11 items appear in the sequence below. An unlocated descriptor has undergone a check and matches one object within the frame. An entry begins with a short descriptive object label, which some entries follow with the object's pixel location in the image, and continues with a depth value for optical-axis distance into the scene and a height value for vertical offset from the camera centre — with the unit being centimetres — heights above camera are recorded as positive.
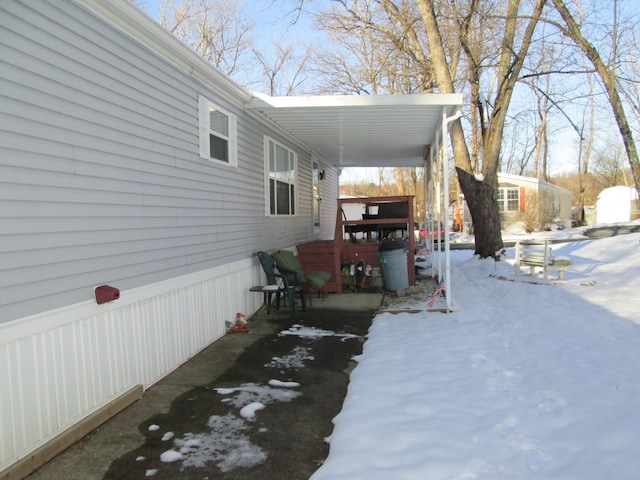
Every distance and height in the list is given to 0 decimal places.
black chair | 630 -99
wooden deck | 808 -67
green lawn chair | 662 -85
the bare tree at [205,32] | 2188 +963
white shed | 2838 +40
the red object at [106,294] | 318 -54
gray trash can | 770 -83
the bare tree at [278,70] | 2594 +873
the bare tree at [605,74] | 996 +322
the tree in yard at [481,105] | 948 +244
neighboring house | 2250 +56
